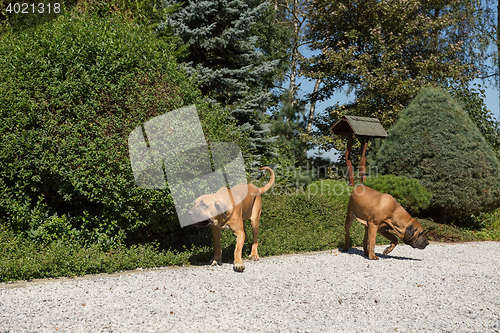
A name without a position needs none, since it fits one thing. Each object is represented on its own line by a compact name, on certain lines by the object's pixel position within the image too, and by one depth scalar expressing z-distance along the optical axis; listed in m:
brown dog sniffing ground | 5.88
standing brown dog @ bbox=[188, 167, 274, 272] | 4.82
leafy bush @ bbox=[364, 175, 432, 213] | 9.68
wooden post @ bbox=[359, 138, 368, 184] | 6.75
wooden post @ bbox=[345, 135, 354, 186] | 7.00
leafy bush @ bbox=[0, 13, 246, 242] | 5.48
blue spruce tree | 11.99
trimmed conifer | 10.04
